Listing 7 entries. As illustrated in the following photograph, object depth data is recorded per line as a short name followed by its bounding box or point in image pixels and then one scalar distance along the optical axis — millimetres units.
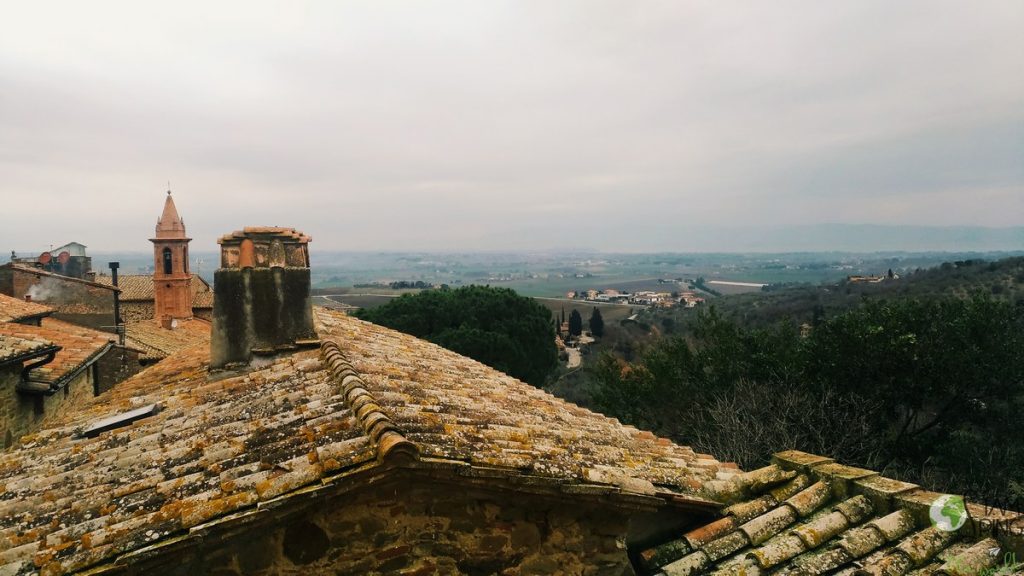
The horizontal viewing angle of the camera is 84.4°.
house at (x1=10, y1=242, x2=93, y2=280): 31938
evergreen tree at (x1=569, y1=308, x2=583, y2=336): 59112
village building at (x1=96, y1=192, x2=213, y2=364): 32312
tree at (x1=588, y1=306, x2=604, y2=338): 56094
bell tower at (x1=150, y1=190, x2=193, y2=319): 34562
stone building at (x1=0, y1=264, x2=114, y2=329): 19719
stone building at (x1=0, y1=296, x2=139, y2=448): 9398
